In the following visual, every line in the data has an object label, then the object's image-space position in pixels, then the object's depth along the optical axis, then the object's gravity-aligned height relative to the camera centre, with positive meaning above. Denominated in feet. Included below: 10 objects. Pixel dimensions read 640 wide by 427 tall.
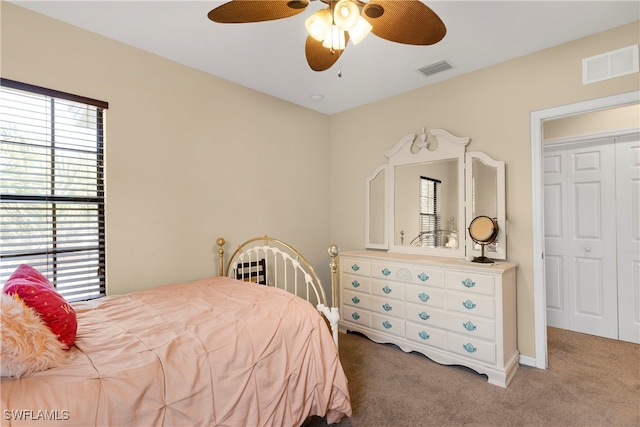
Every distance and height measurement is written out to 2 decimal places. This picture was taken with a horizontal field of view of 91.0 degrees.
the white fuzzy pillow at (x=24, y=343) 3.28 -1.38
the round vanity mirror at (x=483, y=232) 8.37 -0.44
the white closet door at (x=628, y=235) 9.68 -0.65
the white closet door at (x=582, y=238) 10.16 -0.79
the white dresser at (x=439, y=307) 7.62 -2.53
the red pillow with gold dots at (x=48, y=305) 4.13 -1.17
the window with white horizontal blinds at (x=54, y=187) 6.25 +0.68
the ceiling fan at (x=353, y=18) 4.52 +3.00
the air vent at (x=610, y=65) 7.09 +3.49
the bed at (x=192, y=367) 3.33 -1.88
